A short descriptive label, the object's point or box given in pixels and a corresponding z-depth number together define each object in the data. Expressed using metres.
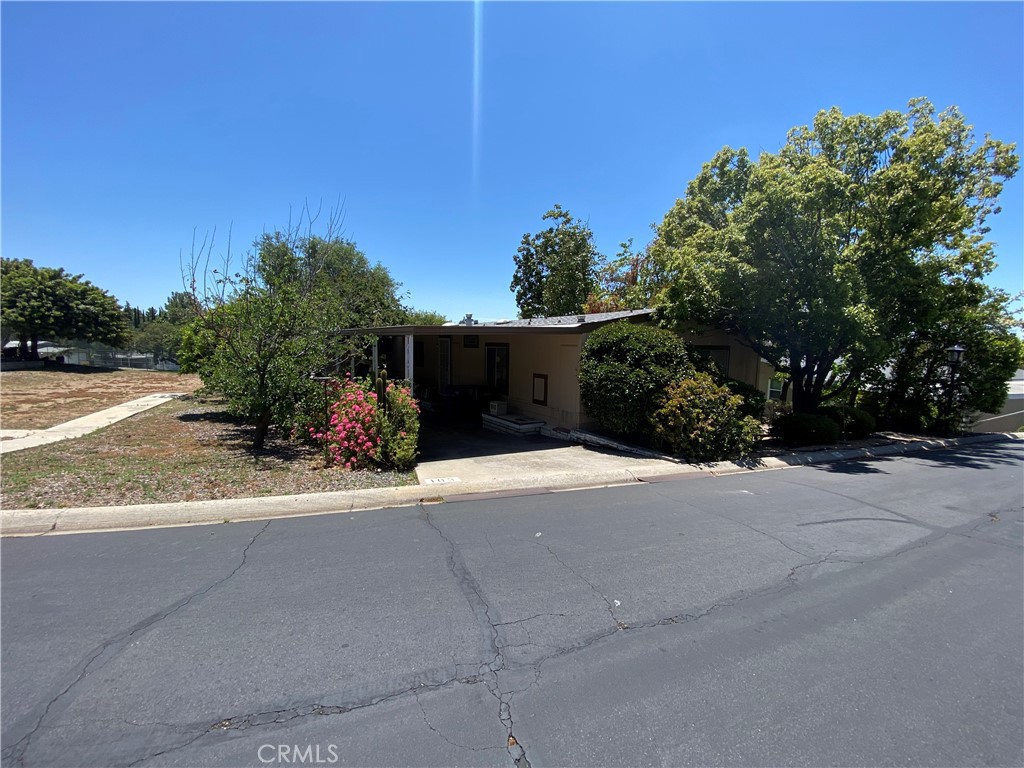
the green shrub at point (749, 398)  10.51
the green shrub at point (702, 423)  9.27
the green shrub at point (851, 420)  12.98
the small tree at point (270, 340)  8.10
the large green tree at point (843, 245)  10.15
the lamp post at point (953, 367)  13.85
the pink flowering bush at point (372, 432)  7.68
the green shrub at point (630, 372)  9.75
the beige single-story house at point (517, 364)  11.45
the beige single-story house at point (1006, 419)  16.50
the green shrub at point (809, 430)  11.51
